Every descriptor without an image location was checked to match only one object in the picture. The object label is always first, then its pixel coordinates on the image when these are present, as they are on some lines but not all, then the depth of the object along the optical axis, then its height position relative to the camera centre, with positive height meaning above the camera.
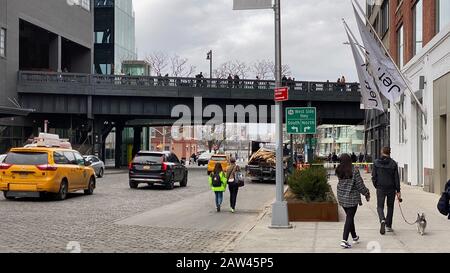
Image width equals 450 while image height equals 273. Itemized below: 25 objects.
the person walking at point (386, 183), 11.75 -0.67
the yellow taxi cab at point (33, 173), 18.70 -0.73
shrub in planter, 14.59 -0.93
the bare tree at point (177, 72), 83.00 +11.09
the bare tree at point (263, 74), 82.12 +10.67
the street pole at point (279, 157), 12.88 -0.16
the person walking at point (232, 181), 17.06 -0.91
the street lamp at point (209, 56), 65.62 +10.63
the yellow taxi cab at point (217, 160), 40.34 -0.71
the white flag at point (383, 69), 23.35 +3.25
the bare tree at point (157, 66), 84.19 +12.03
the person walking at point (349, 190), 10.30 -0.72
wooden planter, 14.04 -1.50
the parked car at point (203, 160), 76.94 -1.33
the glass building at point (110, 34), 77.44 +15.85
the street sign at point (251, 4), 13.05 +3.28
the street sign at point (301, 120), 15.16 +0.78
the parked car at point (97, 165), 36.67 -1.00
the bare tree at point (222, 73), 82.89 +10.94
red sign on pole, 13.07 +1.26
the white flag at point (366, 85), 26.75 +2.98
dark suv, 25.86 -0.86
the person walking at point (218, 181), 16.98 -0.91
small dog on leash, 11.48 -1.47
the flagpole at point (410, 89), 22.98 +2.42
